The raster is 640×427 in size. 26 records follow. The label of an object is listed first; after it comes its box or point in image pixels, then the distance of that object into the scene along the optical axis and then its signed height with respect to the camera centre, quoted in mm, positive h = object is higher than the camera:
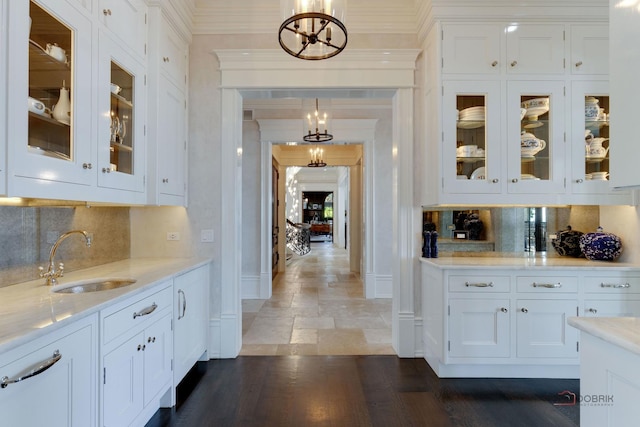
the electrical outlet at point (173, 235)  3172 -182
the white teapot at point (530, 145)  2926 +609
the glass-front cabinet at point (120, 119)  2014 +644
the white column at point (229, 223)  3178 -70
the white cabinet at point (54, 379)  1092 -601
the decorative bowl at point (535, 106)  2934 +948
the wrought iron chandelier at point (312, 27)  1996 +1187
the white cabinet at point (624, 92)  1121 +422
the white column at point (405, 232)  3201 -158
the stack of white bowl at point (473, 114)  2910 +874
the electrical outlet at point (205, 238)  3197 -212
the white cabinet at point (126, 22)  2043 +1273
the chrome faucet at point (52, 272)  1910 -333
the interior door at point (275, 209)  6719 +120
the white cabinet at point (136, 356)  1602 -774
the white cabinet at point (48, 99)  1410 +554
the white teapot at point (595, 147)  2928 +593
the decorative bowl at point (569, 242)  3170 -257
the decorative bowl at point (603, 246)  2898 -272
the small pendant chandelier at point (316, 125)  4551 +1247
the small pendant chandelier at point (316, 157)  6742 +1194
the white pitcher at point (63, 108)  1680 +544
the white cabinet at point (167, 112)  2586 +857
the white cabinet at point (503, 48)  2875 +1425
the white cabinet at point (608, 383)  1032 -554
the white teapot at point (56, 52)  1632 +810
